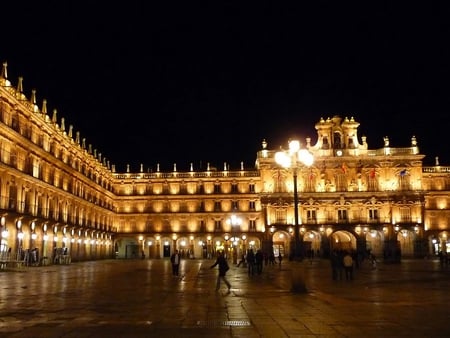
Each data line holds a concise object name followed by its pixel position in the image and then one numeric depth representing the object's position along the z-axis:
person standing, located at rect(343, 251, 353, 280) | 26.84
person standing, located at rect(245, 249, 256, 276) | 33.16
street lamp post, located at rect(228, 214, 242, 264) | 48.22
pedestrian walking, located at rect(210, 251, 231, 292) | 21.10
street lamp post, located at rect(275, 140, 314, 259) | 21.30
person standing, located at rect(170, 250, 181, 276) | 30.88
